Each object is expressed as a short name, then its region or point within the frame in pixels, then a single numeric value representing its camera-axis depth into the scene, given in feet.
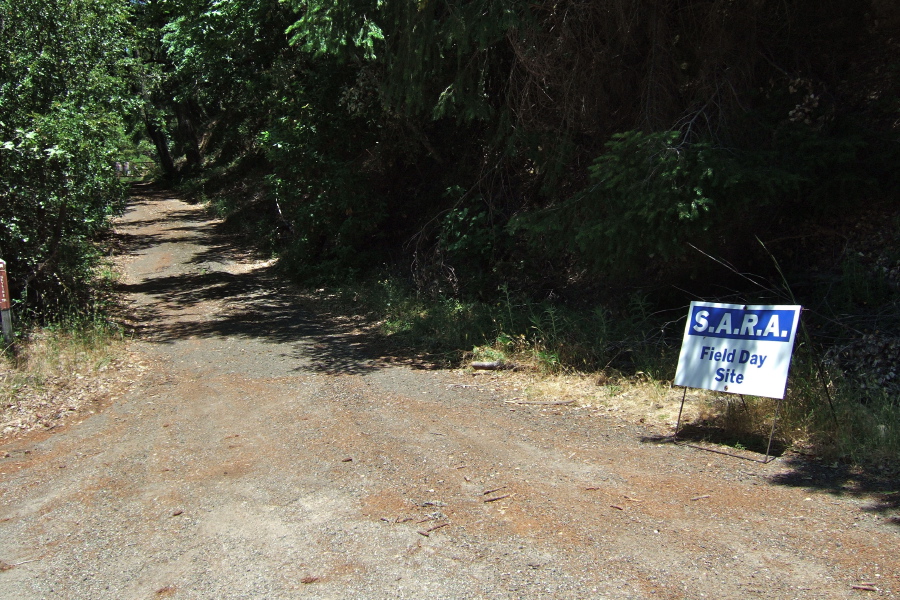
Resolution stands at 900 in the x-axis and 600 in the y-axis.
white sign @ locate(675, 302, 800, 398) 20.02
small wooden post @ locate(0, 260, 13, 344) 30.76
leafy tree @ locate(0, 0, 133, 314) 34.58
